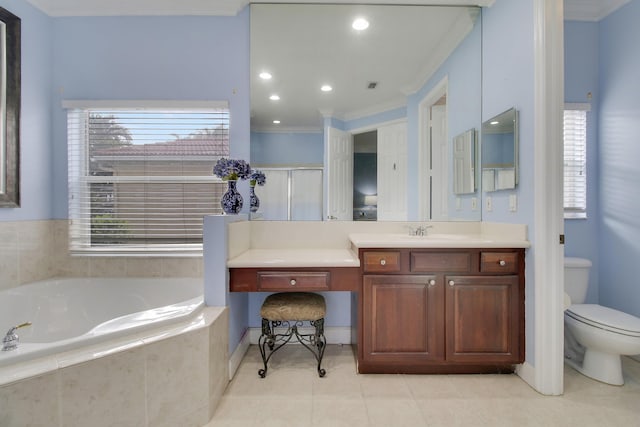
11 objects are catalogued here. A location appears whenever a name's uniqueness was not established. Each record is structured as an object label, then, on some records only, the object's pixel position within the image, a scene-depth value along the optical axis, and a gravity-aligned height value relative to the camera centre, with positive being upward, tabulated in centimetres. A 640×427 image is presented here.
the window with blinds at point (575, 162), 245 +40
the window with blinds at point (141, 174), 233 +30
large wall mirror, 232 +71
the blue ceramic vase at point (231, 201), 200 +7
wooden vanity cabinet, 186 -61
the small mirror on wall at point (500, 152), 191 +41
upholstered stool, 189 -65
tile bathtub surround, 112 -76
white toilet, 172 -79
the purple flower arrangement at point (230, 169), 195 +28
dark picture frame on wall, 197 +70
